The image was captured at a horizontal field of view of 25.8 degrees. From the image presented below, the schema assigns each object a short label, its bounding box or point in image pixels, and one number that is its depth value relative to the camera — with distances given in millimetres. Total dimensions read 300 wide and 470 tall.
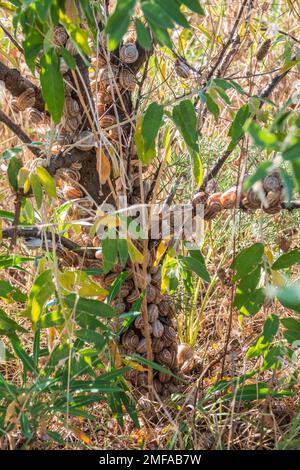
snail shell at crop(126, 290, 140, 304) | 1295
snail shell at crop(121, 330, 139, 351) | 1306
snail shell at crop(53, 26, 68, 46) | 1079
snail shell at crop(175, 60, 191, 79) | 1278
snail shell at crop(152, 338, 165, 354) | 1342
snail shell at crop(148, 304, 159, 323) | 1316
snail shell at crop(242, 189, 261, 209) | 1112
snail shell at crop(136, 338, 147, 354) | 1309
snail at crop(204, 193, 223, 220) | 1193
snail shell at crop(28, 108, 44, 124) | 1234
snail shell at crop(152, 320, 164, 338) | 1320
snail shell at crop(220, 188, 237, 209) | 1172
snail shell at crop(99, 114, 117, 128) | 1255
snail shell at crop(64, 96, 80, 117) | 1199
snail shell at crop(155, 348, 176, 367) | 1352
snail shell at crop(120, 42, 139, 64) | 1229
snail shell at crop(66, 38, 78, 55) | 1063
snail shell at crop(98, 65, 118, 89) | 1243
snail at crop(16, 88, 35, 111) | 1194
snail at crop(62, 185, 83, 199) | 1270
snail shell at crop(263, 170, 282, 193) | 1063
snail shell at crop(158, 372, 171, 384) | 1344
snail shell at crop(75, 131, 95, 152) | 1174
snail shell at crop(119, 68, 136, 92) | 1248
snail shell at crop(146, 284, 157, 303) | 1299
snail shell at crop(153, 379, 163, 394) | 1349
